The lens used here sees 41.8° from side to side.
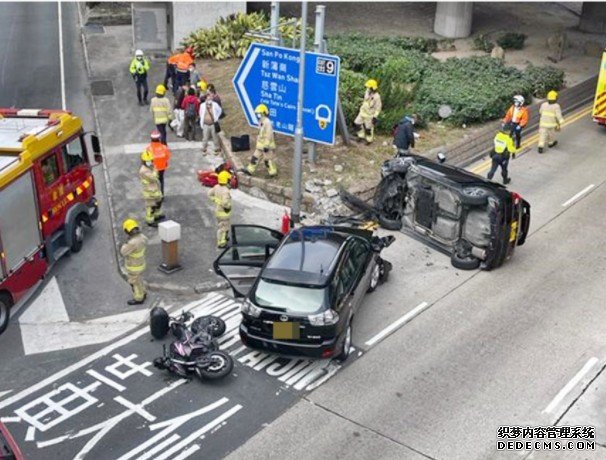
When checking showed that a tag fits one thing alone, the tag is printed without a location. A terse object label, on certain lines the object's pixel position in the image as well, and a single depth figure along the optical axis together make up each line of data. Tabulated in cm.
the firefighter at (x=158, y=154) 1645
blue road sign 1661
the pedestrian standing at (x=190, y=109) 2030
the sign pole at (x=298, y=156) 1602
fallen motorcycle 1137
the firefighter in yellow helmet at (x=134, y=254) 1303
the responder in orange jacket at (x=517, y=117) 1944
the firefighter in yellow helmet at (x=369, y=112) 1923
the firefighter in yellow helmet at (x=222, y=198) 1480
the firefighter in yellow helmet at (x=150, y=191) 1570
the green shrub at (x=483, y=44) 2914
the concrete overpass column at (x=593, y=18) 3225
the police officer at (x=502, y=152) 1770
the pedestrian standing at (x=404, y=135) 1794
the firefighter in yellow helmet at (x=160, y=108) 1898
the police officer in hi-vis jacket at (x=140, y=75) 2198
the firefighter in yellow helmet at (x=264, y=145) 1742
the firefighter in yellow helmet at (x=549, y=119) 2020
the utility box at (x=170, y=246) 1418
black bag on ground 1927
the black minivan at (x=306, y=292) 1127
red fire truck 1282
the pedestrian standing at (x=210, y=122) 1969
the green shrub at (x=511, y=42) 2964
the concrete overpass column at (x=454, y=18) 3094
